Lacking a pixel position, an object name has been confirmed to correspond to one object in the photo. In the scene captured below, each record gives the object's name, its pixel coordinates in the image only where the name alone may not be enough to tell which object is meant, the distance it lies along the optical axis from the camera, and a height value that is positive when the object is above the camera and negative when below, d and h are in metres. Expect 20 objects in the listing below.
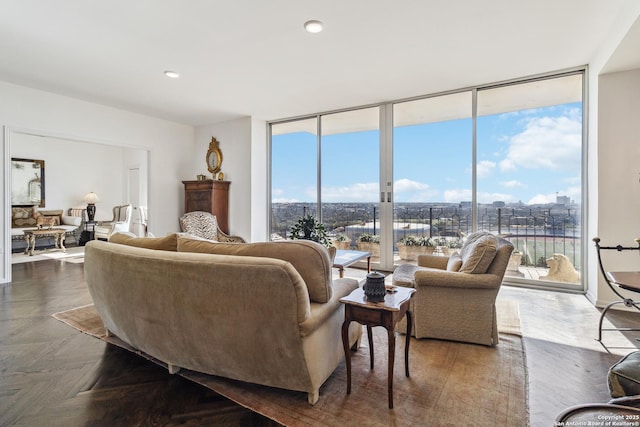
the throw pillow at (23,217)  6.80 -0.14
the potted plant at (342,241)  5.26 -0.50
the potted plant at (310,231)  3.74 -0.23
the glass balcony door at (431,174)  4.30 +0.55
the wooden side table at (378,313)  1.59 -0.53
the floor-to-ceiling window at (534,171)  3.73 +0.52
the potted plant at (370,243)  4.95 -0.51
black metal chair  1.97 -0.67
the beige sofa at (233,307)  1.48 -0.50
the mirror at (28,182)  7.06 +0.67
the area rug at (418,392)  1.56 -1.02
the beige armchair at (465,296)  2.29 -0.64
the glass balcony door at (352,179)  4.92 +0.55
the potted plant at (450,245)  4.42 -0.47
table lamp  7.54 +0.21
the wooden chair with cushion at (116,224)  7.17 -0.30
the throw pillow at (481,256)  2.28 -0.32
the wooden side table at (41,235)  6.21 -0.52
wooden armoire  5.52 +0.25
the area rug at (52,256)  5.70 -0.88
